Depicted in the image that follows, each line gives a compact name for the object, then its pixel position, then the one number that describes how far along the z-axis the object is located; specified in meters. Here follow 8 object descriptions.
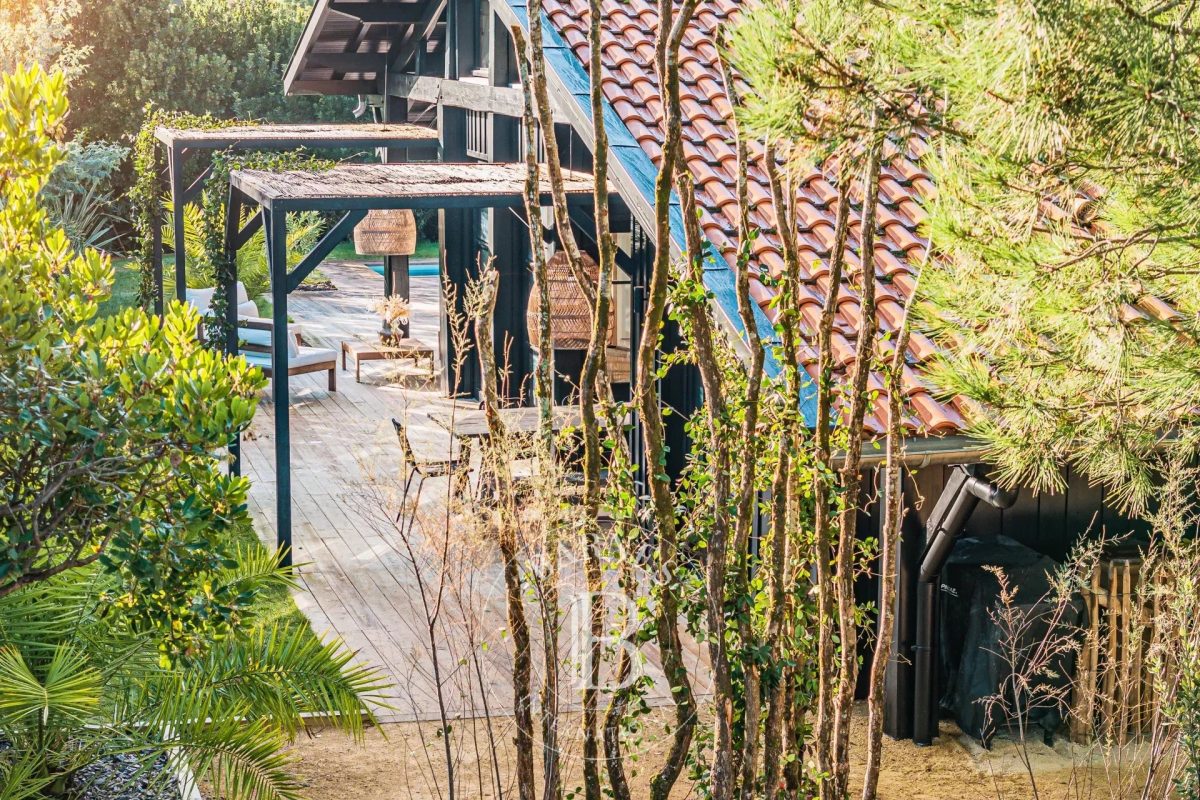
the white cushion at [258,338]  13.53
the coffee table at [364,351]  14.38
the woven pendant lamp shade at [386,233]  13.50
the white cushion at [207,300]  13.98
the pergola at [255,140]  11.71
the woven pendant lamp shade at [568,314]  9.37
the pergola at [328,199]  8.45
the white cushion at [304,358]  13.23
